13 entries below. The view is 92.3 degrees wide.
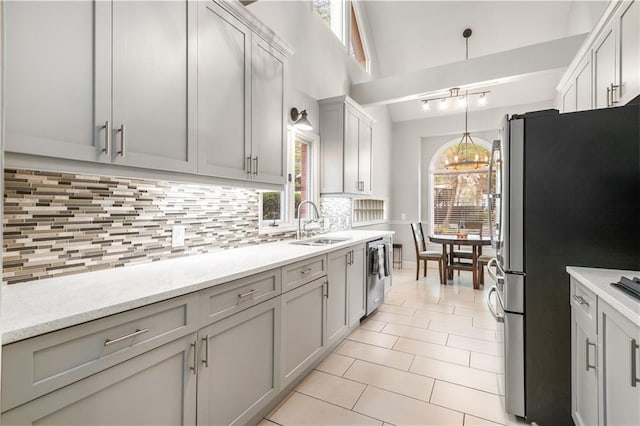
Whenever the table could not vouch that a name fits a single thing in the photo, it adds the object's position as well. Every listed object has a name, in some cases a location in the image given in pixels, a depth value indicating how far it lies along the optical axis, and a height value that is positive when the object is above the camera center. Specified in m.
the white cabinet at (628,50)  1.76 +0.99
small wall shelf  4.89 +0.04
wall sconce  2.92 +0.91
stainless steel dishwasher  3.39 -0.64
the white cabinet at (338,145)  3.73 +0.85
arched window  6.06 +0.44
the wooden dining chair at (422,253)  5.14 -0.69
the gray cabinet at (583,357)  1.41 -0.71
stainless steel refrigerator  1.69 -0.06
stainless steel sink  2.88 -0.28
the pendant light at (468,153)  4.72 +1.22
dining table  4.70 -0.64
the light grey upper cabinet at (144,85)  1.10 +0.59
